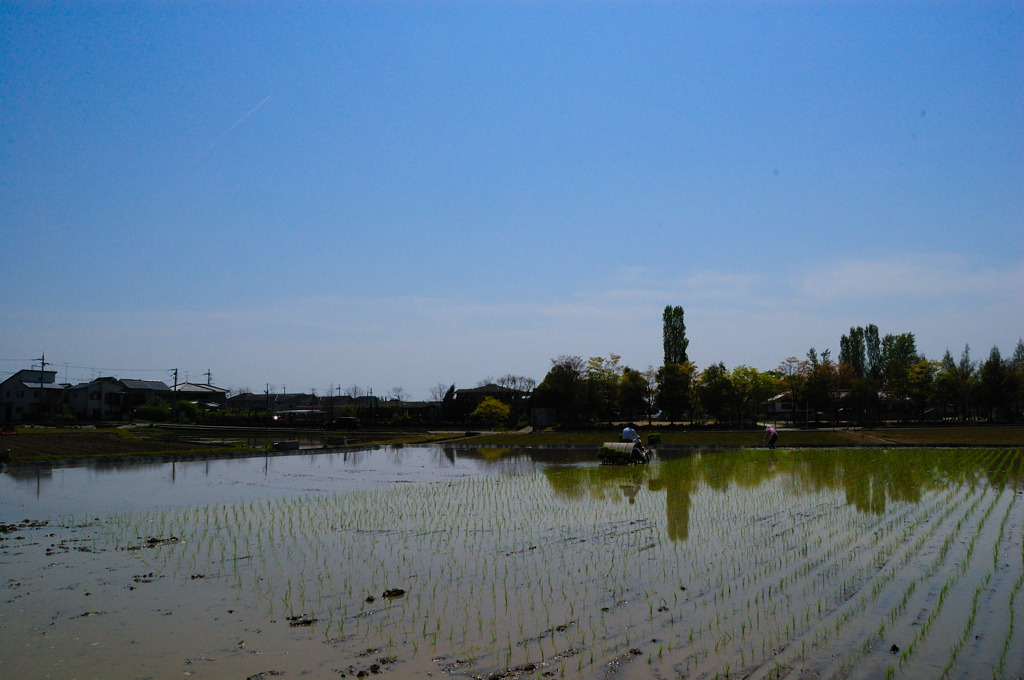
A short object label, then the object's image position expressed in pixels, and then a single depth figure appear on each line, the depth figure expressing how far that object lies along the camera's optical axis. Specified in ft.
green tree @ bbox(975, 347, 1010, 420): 202.90
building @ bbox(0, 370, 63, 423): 280.92
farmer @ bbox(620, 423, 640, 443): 97.43
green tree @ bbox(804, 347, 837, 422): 204.95
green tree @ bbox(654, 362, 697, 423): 200.95
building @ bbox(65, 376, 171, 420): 289.12
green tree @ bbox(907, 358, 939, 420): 209.87
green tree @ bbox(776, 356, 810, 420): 209.87
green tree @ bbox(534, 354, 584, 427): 220.43
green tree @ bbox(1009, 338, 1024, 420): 203.92
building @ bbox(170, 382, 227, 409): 330.34
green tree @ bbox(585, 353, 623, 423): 206.59
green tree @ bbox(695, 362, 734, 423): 201.57
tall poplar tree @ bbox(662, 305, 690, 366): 229.45
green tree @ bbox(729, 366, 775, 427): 200.13
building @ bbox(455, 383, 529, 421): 253.65
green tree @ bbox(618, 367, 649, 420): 217.56
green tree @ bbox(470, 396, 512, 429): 218.38
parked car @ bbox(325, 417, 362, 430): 218.79
